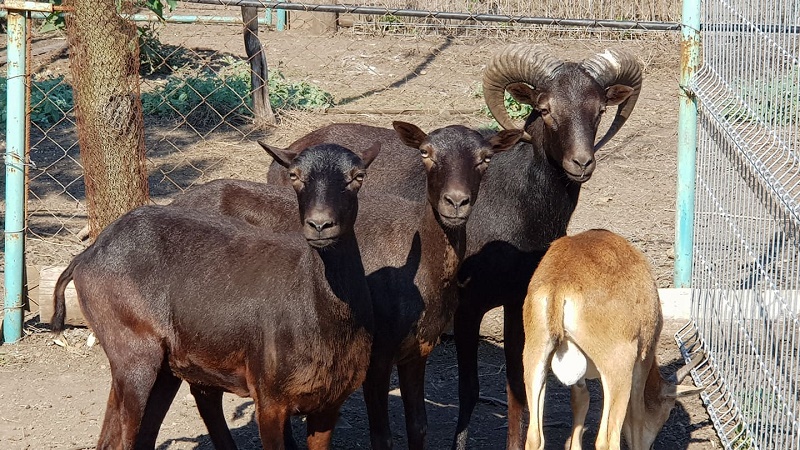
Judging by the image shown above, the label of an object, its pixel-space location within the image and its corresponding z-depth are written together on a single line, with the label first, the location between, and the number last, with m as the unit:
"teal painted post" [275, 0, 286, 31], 18.03
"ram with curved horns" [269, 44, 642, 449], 6.76
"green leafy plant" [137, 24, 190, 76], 15.13
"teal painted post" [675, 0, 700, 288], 8.53
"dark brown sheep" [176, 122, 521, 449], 5.96
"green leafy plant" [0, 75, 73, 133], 13.45
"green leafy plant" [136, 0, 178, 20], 9.45
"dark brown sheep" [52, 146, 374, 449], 5.64
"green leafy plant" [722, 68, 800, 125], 6.03
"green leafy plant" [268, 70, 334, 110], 14.22
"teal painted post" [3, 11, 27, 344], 8.21
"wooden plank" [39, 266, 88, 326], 8.39
